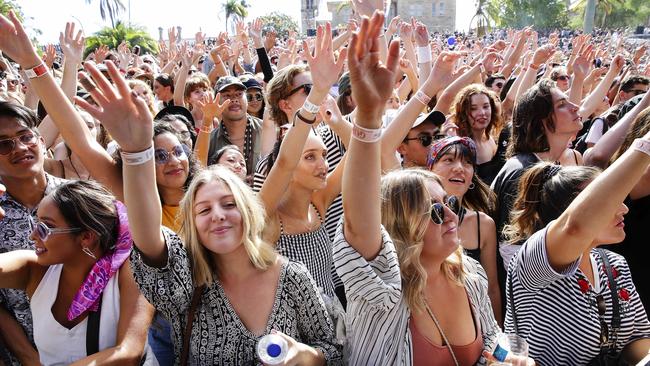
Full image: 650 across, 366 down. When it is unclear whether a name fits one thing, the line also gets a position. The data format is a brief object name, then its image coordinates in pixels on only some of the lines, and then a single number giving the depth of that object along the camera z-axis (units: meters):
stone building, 88.76
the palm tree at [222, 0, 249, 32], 66.81
